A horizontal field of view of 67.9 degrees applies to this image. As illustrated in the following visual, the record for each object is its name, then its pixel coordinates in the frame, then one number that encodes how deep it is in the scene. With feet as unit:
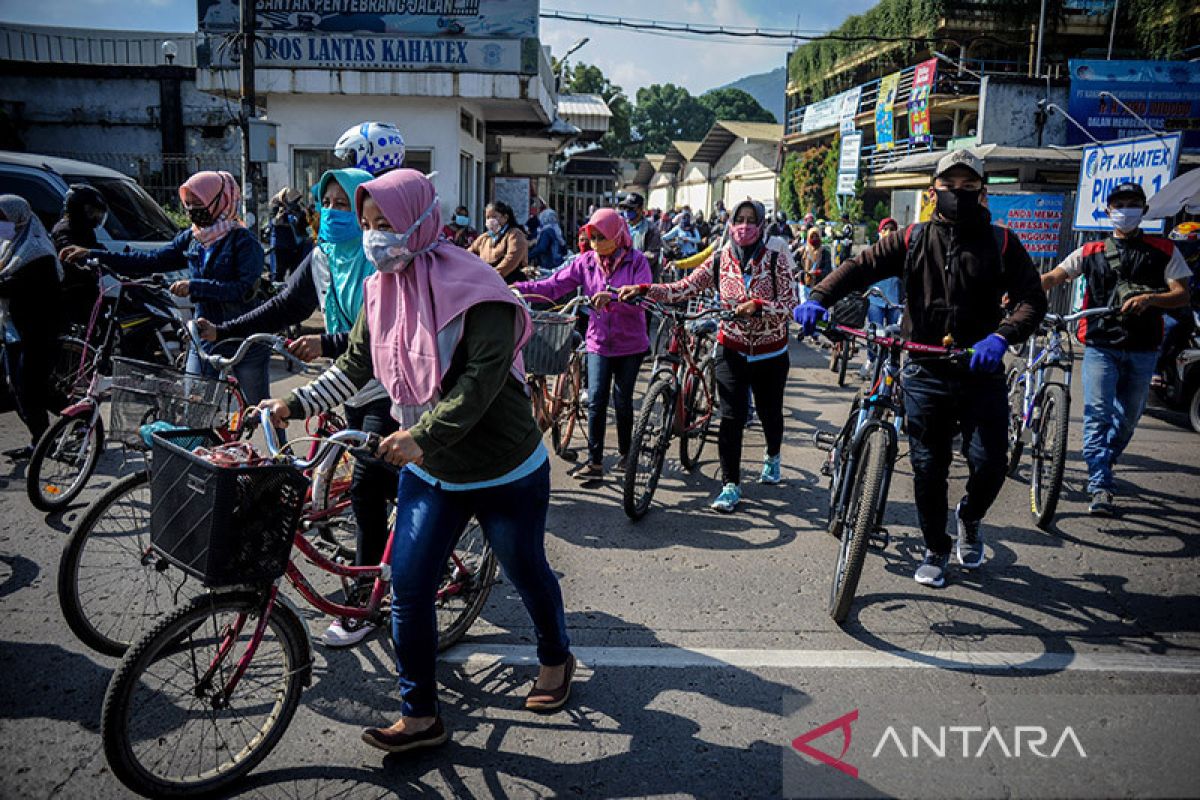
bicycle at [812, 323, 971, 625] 13.61
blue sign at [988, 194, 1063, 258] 51.98
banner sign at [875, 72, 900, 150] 102.17
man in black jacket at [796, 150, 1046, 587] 14.28
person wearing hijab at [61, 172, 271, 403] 16.90
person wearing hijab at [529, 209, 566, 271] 44.11
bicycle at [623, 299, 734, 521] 18.40
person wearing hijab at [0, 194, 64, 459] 19.12
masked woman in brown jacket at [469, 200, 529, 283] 24.76
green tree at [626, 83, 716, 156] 373.81
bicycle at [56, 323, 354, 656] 11.82
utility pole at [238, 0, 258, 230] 42.60
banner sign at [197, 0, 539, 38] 54.90
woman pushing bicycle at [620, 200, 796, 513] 18.95
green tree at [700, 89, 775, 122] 342.85
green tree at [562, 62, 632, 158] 196.44
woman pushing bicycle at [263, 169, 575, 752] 9.30
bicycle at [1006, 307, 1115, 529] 18.13
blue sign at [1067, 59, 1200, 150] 68.90
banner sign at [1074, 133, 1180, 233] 38.40
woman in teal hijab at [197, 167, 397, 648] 12.39
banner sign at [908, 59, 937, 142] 92.84
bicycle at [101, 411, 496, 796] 8.73
